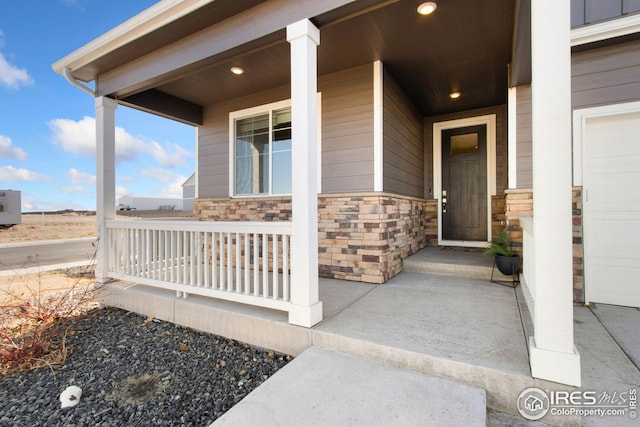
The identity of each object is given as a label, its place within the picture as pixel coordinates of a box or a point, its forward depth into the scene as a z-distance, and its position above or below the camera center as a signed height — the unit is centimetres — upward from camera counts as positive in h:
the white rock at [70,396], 192 -125
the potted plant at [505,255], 327 -51
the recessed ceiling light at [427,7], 253 +183
